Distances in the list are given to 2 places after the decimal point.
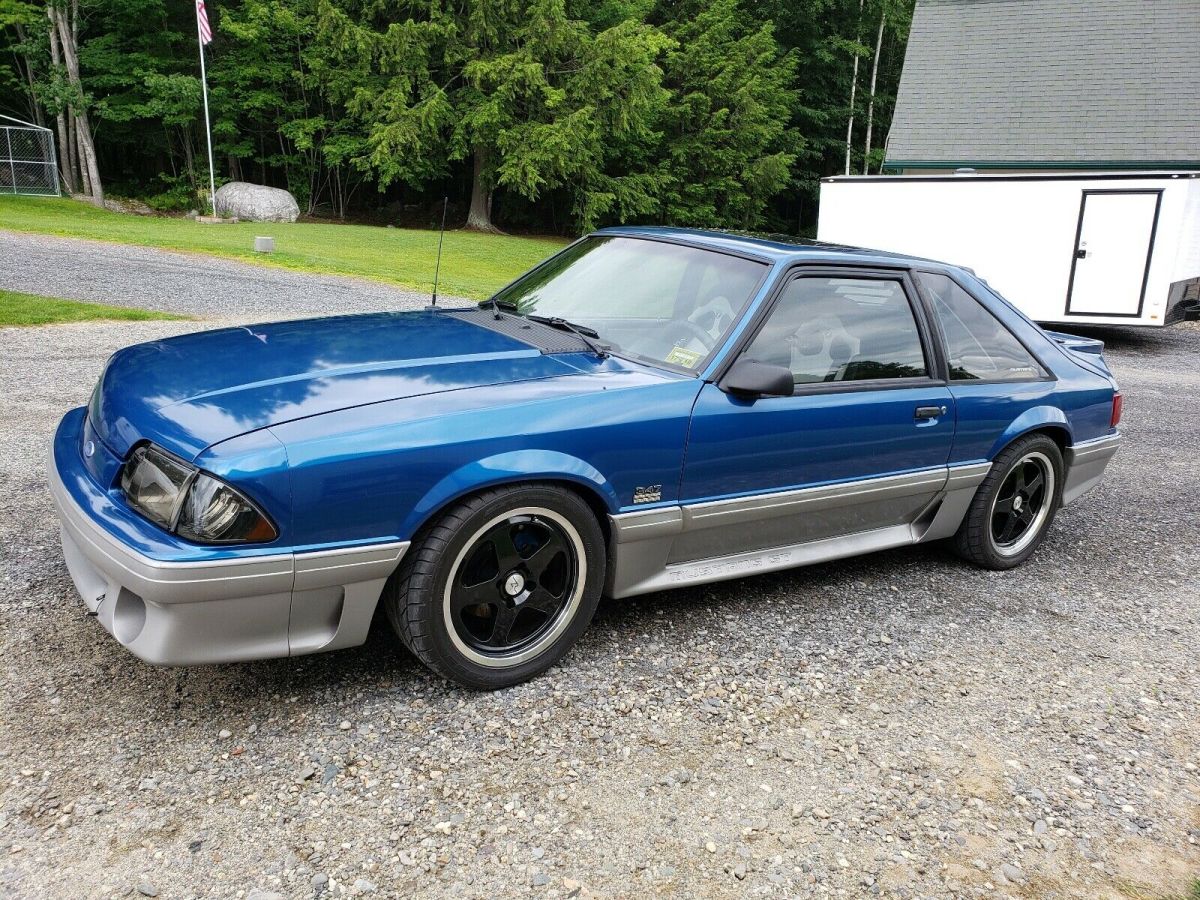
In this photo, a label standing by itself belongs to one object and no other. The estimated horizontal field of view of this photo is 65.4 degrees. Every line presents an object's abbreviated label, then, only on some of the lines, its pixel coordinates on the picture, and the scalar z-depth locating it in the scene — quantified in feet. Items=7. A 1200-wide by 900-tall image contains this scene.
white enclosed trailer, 41.65
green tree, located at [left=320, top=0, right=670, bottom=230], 96.02
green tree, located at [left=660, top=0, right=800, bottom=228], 112.16
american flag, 79.71
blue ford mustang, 8.52
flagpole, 85.76
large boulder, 91.91
